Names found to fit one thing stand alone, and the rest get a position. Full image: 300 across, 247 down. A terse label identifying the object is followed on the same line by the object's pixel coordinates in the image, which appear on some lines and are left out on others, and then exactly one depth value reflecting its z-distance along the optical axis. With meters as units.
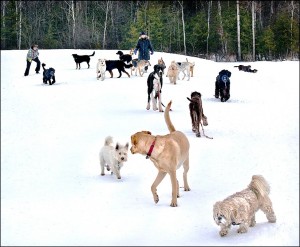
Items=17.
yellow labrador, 6.96
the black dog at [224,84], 17.56
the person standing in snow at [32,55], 24.69
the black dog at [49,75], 21.58
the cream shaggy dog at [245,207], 5.77
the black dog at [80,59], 26.19
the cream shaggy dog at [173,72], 21.05
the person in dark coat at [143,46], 23.12
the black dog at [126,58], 24.91
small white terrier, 8.89
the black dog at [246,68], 26.81
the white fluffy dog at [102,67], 21.83
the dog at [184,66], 22.89
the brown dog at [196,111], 12.31
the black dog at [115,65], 22.33
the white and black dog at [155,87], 15.46
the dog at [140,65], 23.28
